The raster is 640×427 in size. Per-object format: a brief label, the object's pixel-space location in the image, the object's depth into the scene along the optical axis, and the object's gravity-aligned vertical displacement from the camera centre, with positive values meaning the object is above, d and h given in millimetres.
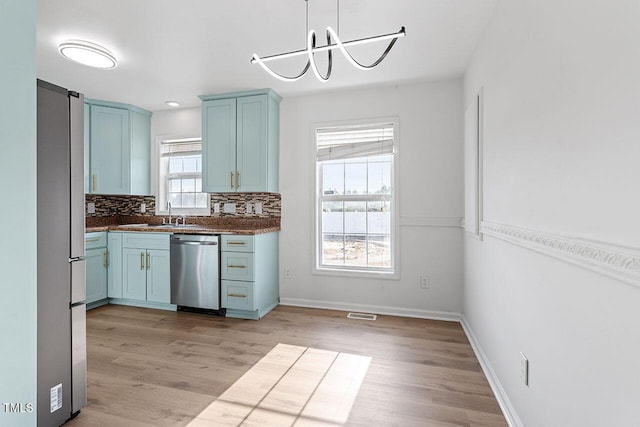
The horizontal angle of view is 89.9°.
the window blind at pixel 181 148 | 4375 +876
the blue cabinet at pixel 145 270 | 3639 -687
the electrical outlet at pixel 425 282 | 3408 -754
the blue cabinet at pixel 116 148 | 3990 +814
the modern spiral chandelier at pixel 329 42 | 1592 +873
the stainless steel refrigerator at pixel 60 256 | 1600 -238
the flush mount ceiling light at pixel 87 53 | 2520 +1298
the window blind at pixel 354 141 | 3549 +795
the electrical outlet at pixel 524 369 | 1545 -776
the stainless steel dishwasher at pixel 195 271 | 3439 -653
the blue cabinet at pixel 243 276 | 3367 -690
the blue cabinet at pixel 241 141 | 3623 +811
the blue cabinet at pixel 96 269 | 3625 -668
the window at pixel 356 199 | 3584 +142
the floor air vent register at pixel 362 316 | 3389 -1129
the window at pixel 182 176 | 4367 +481
